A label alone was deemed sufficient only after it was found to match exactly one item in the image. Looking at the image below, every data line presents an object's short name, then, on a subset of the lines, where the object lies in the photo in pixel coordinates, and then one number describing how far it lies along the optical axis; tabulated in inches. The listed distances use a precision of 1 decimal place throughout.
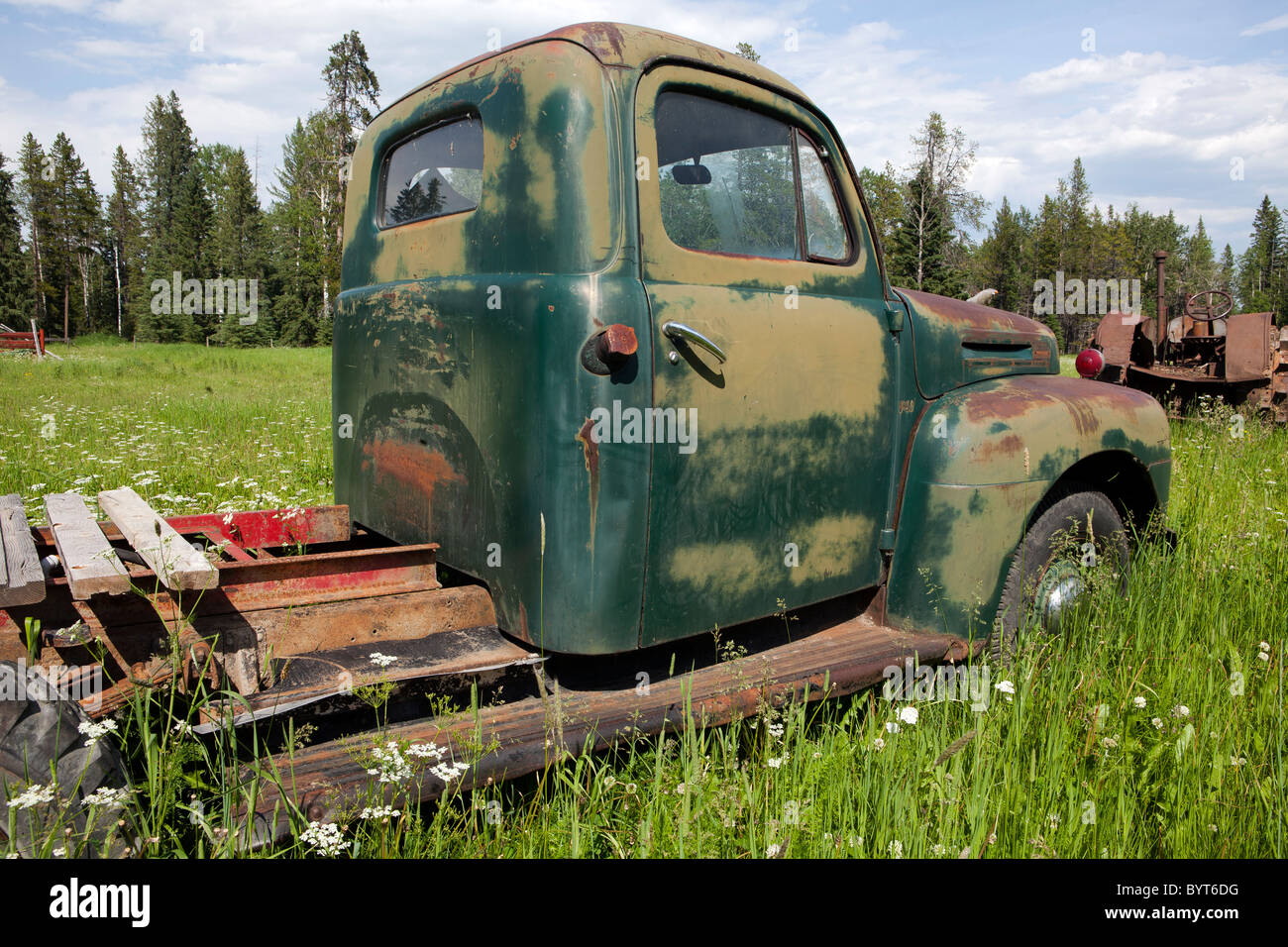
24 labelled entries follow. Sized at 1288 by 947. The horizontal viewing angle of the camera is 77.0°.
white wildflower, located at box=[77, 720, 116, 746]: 58.2
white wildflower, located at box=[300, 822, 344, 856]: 59.0
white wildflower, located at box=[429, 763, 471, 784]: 66.2
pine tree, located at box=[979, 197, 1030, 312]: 2554.1
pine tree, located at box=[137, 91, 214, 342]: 1862.7
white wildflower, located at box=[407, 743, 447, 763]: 67.3
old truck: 78.9
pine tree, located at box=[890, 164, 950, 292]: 1552.7
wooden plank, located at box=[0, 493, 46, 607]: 63.1
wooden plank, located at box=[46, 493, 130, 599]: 64.2
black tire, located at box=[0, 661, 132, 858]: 57.2
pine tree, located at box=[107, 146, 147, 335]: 2224.4
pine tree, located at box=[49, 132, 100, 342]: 1839.3
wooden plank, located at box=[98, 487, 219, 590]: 67.1
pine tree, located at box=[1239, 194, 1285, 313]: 3179.1
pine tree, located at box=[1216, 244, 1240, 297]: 3428.2
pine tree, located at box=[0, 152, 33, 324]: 1849.2
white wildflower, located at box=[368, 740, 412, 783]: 64.9
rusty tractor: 355.6
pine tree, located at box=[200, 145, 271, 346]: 1713.8
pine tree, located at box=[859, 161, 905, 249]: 1710.1
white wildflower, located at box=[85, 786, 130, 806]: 55.4
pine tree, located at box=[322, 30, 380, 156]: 1344.7
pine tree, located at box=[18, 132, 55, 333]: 1860.7
